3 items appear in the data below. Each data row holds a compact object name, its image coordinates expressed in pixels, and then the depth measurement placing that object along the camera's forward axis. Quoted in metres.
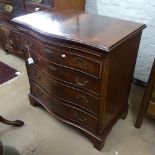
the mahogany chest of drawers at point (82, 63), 1.17
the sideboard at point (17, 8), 1.94
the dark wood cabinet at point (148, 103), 1.44
